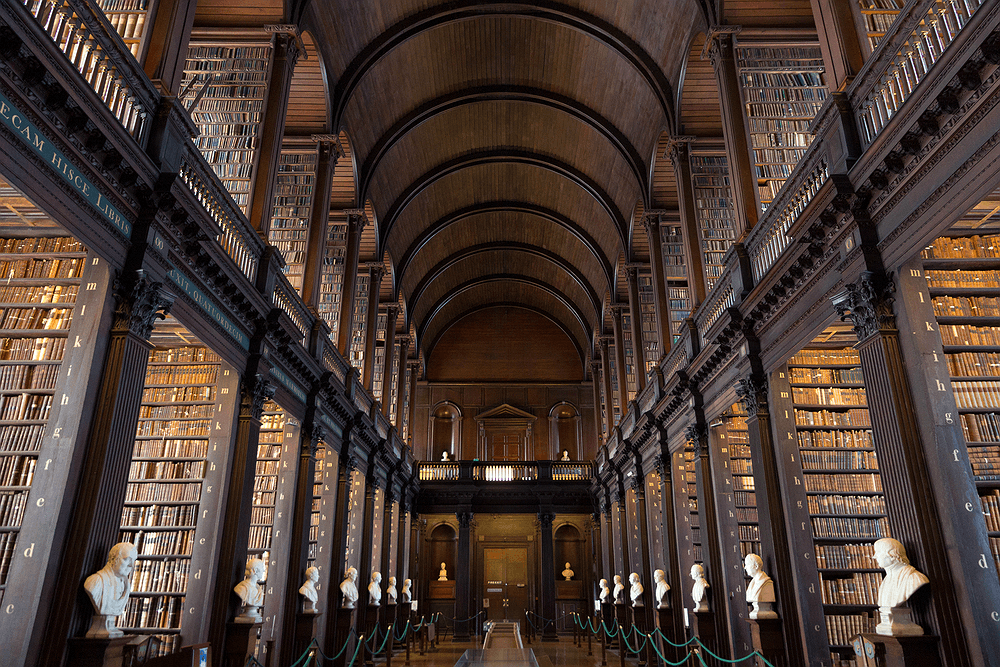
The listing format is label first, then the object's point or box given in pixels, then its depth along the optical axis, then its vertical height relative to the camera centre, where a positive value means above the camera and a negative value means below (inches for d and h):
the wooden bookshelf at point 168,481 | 256.7 +37.1
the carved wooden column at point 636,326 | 532.1 +195.5
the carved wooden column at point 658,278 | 457.1 +201.0
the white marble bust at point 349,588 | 394.0 -7.1
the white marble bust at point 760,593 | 251.6 -6.0
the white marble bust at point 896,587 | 162.6 -2.4
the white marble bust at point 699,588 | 334.3 -5.7
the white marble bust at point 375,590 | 462.9 -9.9
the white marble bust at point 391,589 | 520.6 -10.0
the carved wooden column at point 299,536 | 319.3 +19.0
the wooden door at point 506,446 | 900.0 +167.7
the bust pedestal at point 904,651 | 159.0 -17.3
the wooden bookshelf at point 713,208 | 395.6 +213.0
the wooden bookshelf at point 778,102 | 304.5 +210.3
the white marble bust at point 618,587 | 530.9 -8.3
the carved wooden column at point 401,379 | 695.4 +206.5
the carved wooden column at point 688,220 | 383.9 +203.2
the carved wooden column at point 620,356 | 626.9 +200.4
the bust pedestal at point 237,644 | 248.8 -24.4
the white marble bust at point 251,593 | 255.3 -6.3
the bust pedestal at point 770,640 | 247.3 -22.8
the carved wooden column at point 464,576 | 714.8 -0.1
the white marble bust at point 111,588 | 169.8 -3.2
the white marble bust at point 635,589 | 454.7 -8.3
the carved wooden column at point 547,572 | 738.2 +4.2
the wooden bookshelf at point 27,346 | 197.2 +70.7
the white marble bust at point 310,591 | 326.6 -7.2
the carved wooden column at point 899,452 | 158.9 +31.3
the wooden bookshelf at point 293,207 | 385.4 +209.2
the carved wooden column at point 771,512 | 248.1 +24.1
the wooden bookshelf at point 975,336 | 185.9 +68.9
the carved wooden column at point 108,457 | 166.9 +31.1
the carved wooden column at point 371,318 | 522.9 +200.5
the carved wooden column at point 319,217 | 371.6 +198.5
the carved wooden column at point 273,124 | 303.6 +202.9
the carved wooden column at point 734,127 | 301.0 +201.4
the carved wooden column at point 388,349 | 620.4 +207.7
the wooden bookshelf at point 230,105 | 309.7 +214.6
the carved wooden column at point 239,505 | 251.1 +26.8
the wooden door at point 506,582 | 809.5 -7.0
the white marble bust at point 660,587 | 395.2 -6.1
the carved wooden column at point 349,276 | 446.6 +198.3
